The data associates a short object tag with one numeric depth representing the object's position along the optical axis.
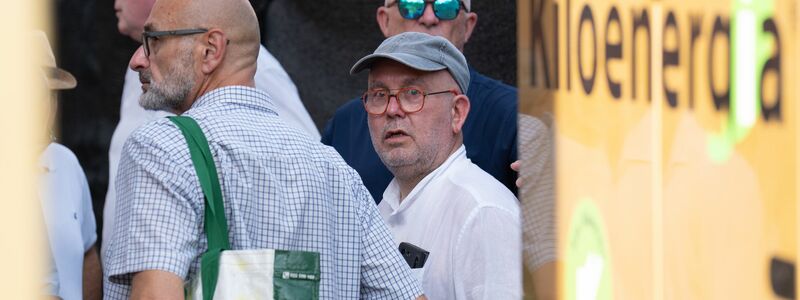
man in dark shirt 8.30
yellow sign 2.66
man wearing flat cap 6.52
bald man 5.26
